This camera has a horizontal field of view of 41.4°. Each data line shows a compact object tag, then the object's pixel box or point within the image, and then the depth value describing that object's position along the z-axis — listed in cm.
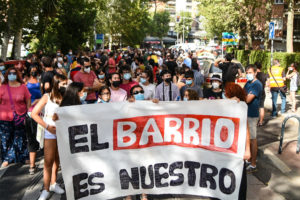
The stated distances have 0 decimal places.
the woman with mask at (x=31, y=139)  693
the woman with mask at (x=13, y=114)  695
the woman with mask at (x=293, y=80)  1215
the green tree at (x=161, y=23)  10025
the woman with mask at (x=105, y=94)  629
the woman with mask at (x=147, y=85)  784
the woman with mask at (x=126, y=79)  762
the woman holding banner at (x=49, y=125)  530
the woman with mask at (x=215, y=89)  671
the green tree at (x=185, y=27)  10370
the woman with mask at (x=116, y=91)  672
